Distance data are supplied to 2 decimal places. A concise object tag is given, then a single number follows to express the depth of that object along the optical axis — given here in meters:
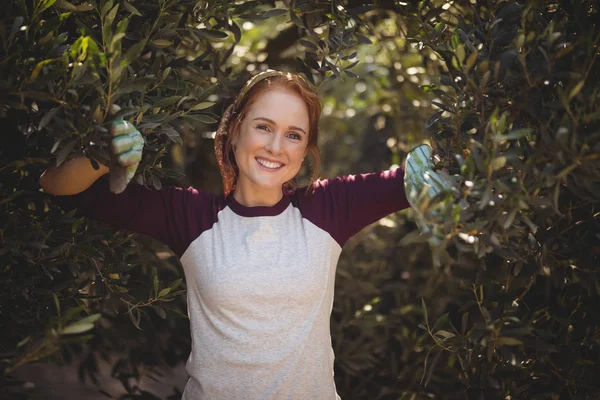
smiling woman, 1.92
